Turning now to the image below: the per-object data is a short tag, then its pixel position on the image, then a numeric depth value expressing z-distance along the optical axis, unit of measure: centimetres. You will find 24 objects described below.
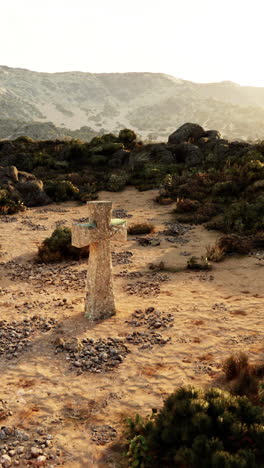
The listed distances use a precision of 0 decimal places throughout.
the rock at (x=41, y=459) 403
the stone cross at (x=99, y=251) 741
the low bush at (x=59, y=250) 1173
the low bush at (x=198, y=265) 1073
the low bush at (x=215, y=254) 1132
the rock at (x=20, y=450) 420
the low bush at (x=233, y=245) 1203
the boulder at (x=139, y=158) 3040
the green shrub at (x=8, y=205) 1905
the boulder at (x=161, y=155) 3067
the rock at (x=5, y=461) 402
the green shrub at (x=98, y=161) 3203
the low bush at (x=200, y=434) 346
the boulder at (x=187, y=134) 3359
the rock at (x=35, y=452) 414
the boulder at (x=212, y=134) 3286
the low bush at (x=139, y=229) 1527
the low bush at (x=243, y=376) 484
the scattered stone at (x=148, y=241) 1356
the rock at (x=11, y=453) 416
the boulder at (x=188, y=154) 2931
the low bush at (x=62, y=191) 2320
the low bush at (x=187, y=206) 1838
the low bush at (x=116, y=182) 2550
